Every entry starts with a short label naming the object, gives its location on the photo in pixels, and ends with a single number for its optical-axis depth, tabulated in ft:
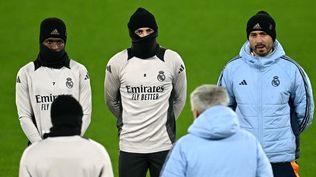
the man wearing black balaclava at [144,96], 65.82
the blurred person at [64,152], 51.47
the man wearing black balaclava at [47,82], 64.75
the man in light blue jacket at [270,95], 63.31
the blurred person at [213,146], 51.49
